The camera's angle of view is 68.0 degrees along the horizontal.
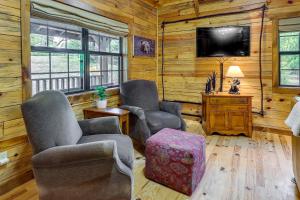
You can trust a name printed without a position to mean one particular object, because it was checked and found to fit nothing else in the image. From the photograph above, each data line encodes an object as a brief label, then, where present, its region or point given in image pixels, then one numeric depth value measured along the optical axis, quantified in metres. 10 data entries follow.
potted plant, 3.12
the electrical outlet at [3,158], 2.06
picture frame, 4.11
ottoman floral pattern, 2.03
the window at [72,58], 2.60
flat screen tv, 3.88
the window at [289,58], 3.66
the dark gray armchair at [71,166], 1.52
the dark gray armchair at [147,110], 2.91
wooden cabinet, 3.62
